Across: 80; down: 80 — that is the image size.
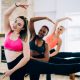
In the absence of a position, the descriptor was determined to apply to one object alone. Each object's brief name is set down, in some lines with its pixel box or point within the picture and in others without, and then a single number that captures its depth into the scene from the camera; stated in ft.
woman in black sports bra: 7.14
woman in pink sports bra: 5.86
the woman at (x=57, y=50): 7.85
